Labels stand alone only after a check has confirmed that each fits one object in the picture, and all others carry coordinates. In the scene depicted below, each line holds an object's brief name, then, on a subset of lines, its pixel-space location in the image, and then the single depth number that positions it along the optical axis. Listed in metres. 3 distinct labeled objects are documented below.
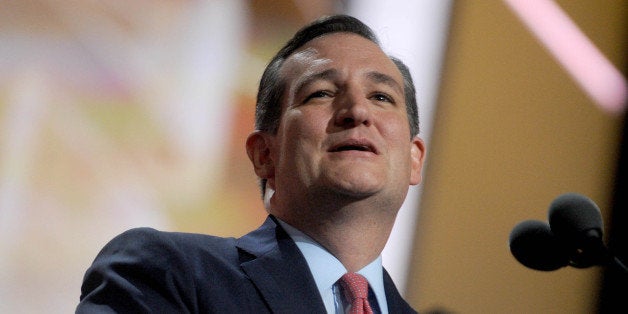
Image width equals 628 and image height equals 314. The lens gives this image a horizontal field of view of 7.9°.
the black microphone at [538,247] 4.21
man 4.27
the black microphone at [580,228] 4.17
